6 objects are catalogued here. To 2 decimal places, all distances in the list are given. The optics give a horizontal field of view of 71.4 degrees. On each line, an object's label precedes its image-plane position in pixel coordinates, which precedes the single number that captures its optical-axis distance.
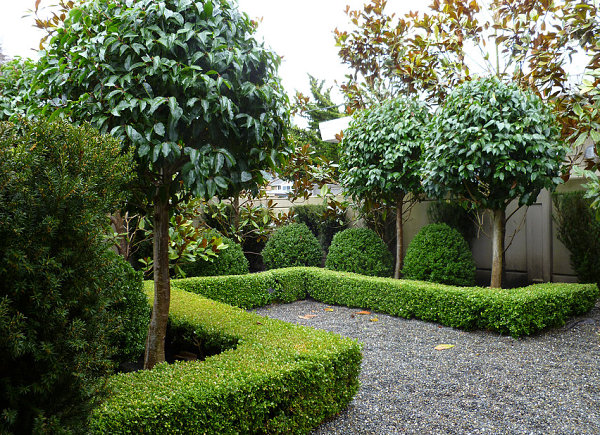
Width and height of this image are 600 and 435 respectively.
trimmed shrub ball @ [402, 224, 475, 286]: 5.79
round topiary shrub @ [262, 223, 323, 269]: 7.63
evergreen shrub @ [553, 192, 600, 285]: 5.72
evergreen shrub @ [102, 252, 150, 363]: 3.46
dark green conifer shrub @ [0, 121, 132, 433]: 1.29
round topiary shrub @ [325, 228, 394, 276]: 6.70
